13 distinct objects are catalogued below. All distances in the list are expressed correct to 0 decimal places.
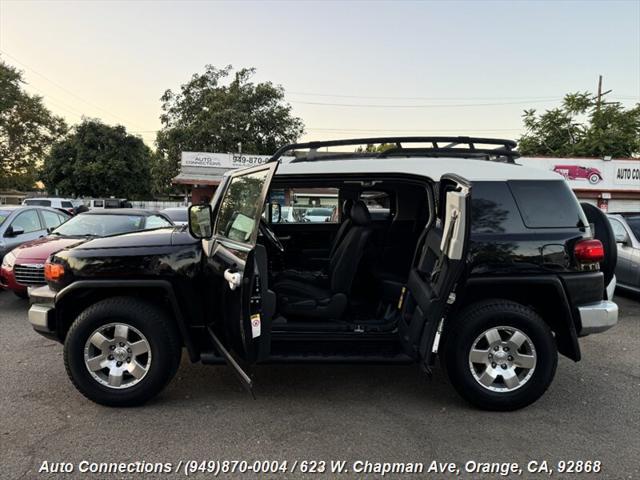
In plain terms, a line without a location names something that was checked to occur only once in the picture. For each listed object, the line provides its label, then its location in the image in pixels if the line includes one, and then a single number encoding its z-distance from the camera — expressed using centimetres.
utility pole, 3097
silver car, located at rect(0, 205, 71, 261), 759
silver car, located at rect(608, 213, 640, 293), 720
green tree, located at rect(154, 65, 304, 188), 3481
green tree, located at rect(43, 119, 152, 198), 3856
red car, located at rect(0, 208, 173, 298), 629
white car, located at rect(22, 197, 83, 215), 2305
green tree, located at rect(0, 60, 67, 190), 3600
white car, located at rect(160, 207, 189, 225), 1244
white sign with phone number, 2914
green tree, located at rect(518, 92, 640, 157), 2945
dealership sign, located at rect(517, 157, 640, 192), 2444
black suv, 342
